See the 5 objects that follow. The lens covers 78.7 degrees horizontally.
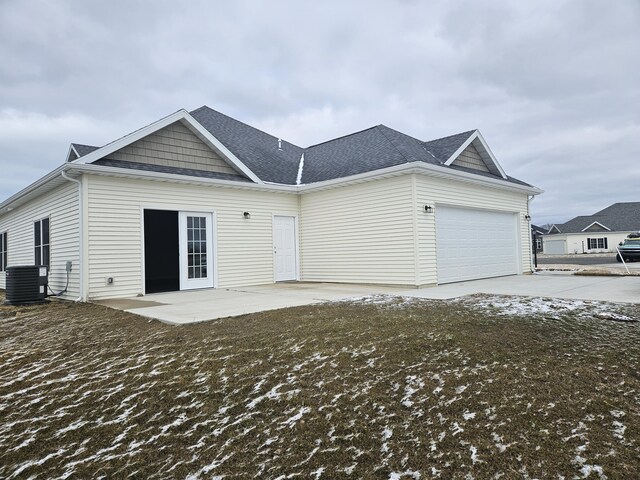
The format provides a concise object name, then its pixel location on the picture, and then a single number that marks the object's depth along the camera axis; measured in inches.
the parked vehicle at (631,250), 879.7
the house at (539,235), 1817.2
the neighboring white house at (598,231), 1528.1
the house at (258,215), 353.7
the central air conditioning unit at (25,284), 328.5
